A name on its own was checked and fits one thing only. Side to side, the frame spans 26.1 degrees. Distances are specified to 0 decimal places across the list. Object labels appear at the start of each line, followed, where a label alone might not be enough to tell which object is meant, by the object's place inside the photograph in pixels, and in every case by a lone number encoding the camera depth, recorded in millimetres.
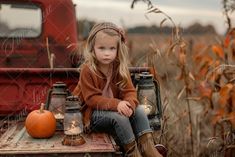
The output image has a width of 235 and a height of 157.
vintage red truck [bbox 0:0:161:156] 3551
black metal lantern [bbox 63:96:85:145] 3604
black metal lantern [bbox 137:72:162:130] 4492
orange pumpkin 3807
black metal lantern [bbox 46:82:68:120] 4301
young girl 3871
